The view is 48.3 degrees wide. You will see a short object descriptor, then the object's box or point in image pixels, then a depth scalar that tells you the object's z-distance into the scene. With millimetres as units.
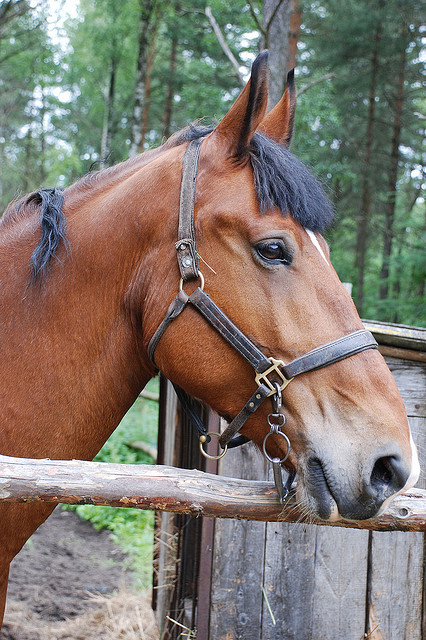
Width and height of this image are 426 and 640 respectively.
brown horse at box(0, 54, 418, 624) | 1551
